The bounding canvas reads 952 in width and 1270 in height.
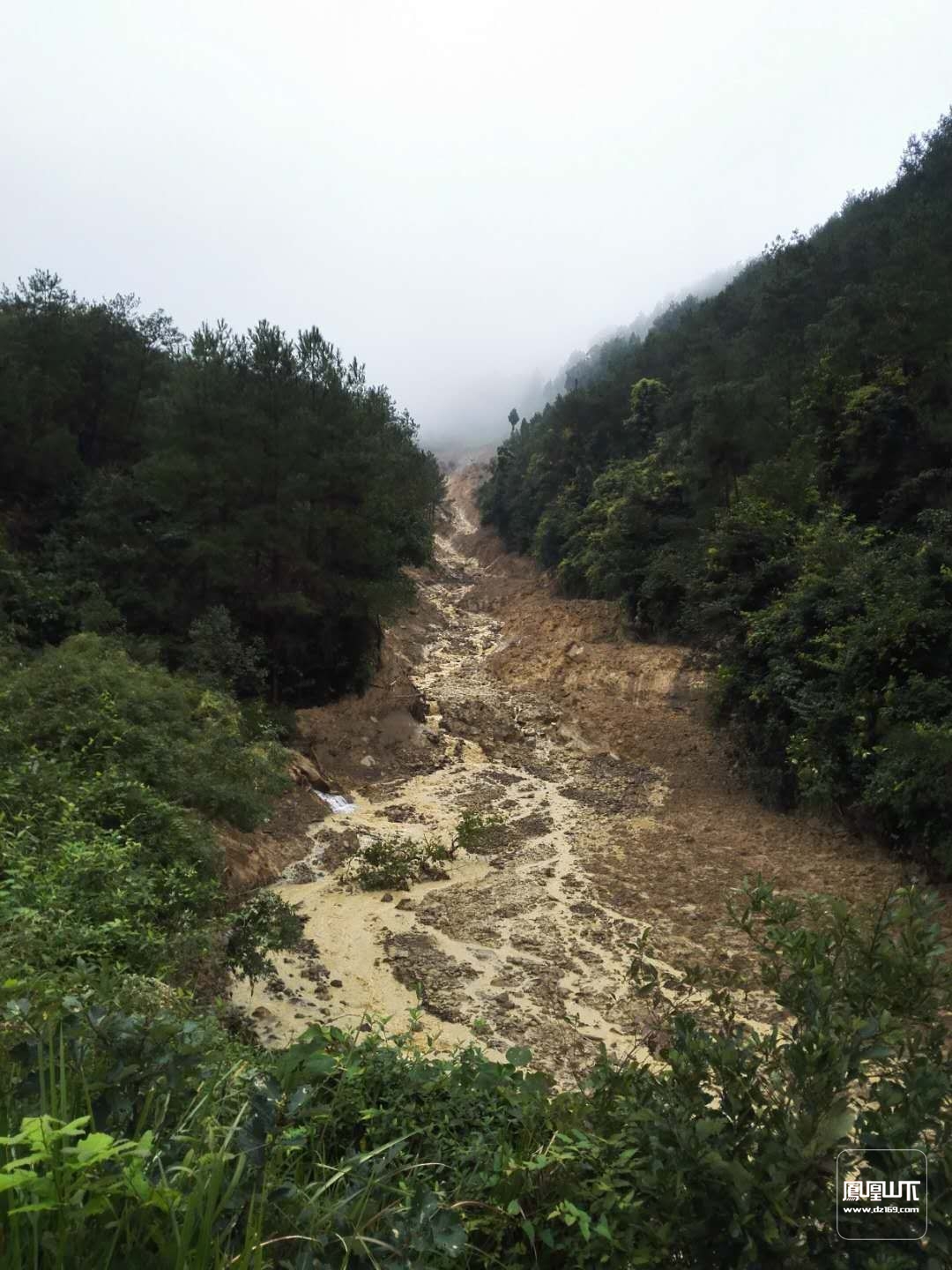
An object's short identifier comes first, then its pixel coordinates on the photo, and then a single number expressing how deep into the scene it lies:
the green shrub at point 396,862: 10.59
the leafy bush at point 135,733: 8.57
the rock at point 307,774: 14.23
